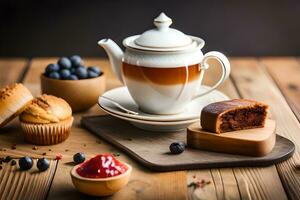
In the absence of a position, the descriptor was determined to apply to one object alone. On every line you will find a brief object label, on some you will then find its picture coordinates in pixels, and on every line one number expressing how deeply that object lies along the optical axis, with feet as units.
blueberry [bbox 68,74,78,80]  3.12
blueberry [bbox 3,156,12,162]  2.49
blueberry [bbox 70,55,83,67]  3.16
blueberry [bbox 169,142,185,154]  2.50
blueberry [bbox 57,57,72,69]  3.14
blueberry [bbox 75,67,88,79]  3.14
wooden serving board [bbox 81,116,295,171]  2.42
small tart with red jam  2.15
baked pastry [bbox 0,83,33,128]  2.73
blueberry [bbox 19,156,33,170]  2.40
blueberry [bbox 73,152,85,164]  2.46
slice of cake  2.55
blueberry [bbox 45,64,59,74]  3.13
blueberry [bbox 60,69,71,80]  3.11
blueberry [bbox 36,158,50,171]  2.39
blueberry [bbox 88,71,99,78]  3.16
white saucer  2.70
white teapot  2.70
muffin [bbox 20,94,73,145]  2.65
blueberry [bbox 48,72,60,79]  3.11
